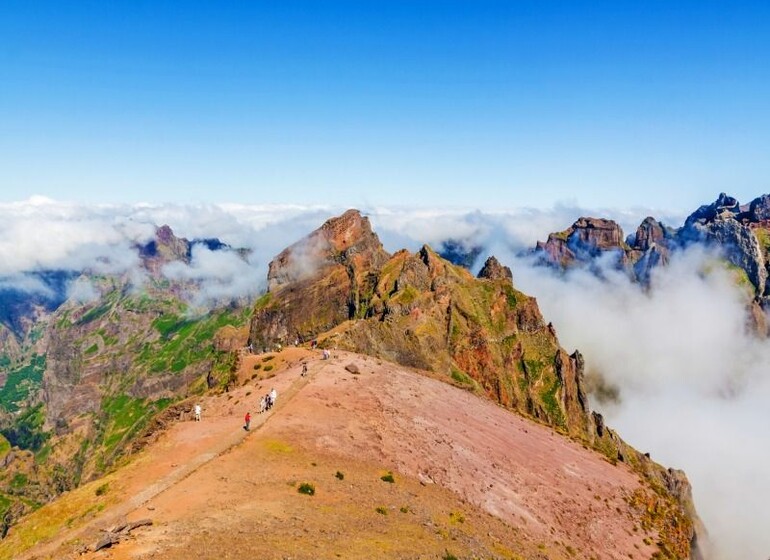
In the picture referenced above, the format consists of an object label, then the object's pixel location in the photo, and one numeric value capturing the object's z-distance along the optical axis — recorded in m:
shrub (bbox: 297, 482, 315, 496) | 49.91
